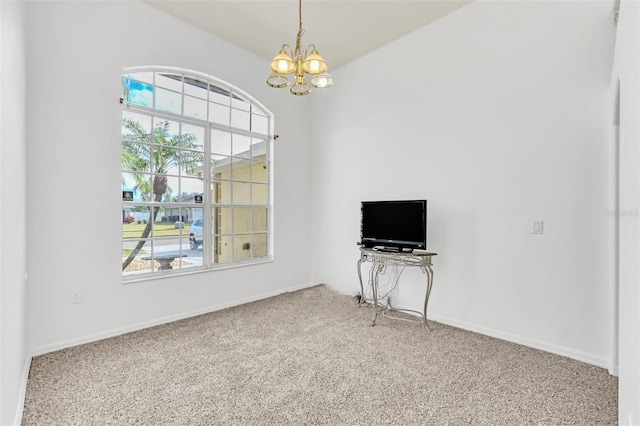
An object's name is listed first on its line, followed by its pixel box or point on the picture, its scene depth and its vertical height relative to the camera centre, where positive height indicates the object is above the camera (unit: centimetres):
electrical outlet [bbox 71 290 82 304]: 278 -78
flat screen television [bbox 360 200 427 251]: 317 -14
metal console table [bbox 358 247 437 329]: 315 -55
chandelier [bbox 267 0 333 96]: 232 +110
